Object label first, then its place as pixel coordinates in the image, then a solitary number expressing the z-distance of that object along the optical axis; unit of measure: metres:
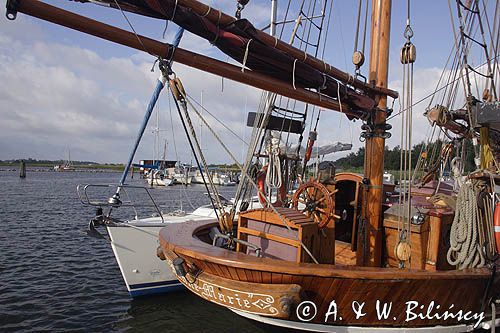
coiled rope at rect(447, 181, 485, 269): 4.18
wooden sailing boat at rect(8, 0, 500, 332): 3.52
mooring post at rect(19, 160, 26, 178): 59.25
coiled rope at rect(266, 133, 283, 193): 5.70
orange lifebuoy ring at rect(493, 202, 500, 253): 4.12
